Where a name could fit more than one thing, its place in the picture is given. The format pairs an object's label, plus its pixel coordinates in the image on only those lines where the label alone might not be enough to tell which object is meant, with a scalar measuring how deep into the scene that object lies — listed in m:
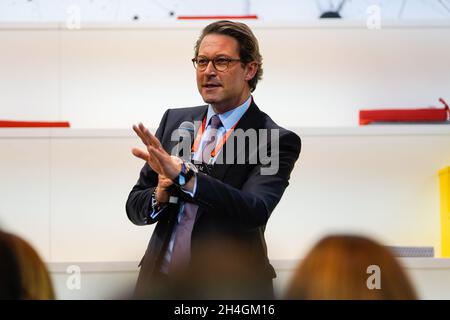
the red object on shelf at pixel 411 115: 5.85
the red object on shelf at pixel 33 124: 5.94
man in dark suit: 3.76
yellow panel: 5.95
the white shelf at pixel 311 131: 5.82
